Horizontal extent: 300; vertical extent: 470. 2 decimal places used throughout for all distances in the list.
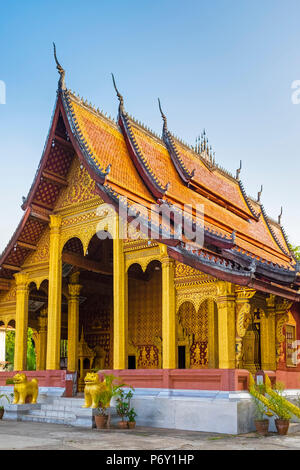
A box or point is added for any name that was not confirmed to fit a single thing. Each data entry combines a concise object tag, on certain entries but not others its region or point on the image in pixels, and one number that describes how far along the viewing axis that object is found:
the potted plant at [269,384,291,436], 9.52
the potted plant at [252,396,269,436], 9.62
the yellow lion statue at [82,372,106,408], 10.42
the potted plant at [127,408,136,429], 10.12
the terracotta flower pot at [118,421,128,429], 10.09
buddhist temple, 10.28
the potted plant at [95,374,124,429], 9.94
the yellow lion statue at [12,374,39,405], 12.09
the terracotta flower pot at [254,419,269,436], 9.61
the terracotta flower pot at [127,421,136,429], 10.11
